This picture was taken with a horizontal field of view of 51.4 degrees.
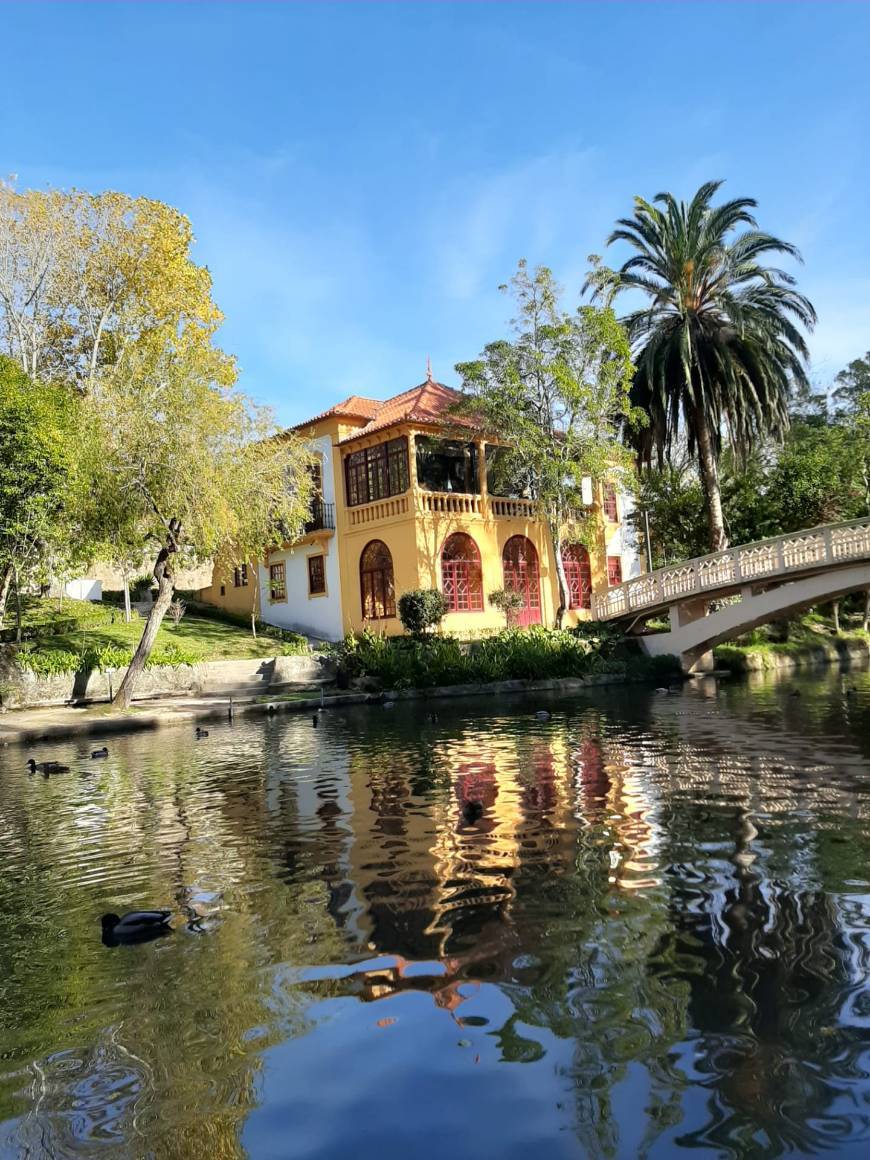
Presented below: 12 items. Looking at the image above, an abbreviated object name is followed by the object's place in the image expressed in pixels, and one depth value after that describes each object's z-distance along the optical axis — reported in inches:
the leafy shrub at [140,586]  1523.1
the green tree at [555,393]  1111.6
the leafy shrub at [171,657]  989.5
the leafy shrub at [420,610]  1085.8
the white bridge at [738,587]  976.3
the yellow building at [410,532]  1195.3
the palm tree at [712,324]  1155.9
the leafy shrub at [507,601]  1202.0
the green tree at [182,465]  812.6
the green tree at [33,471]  783.7
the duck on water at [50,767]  540.1
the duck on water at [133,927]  222.8
